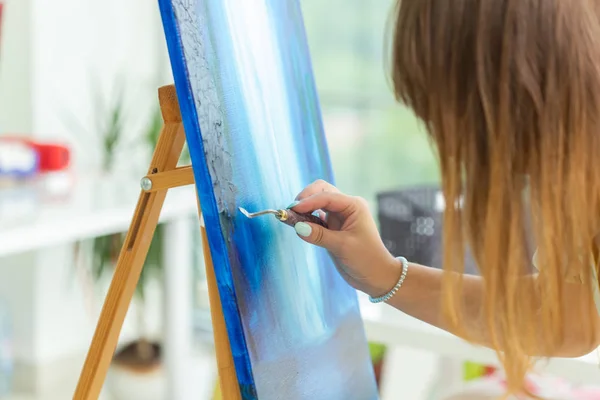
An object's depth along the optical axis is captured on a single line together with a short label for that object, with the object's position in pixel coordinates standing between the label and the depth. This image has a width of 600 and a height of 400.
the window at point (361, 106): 3.06
